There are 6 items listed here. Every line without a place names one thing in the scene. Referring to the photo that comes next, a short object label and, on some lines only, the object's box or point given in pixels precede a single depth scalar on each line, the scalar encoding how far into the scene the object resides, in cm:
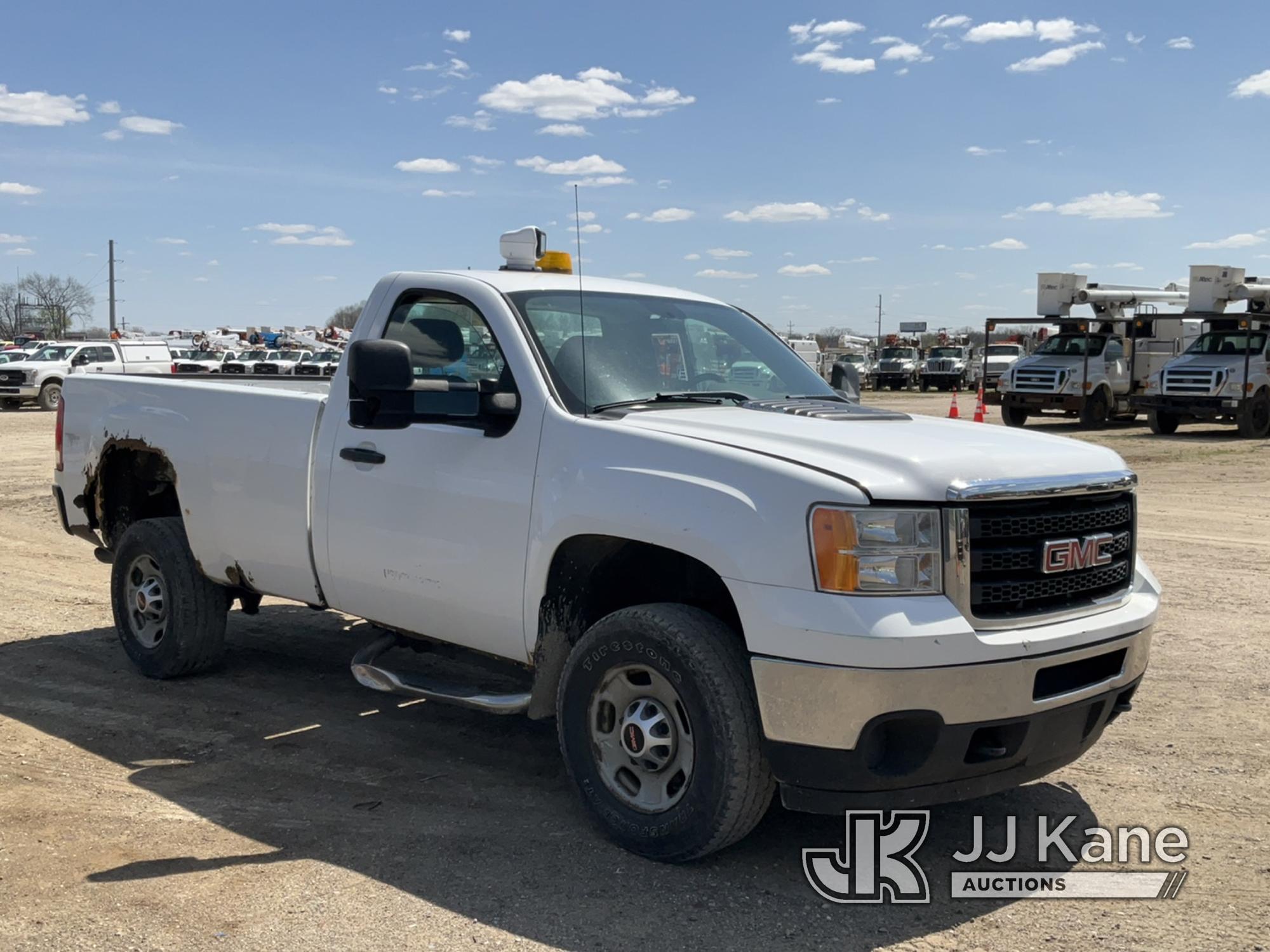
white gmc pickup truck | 359
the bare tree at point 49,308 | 11731
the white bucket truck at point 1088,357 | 2664
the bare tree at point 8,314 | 12275
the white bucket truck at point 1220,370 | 2388
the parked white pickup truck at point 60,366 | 3191
